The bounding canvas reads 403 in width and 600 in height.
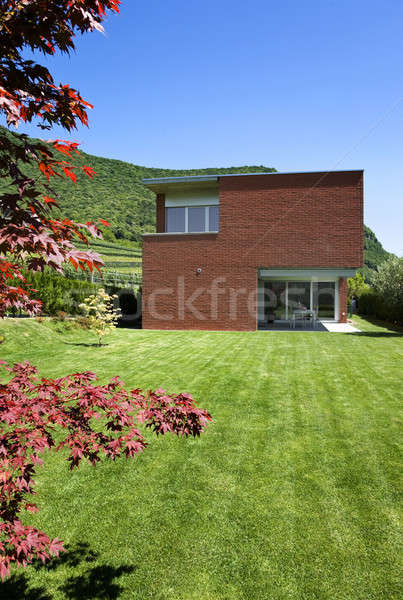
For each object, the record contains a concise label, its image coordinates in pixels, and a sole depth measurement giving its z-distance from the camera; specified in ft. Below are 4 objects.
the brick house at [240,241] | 58.65
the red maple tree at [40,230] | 8.00
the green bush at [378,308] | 71.55
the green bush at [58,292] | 61.05
